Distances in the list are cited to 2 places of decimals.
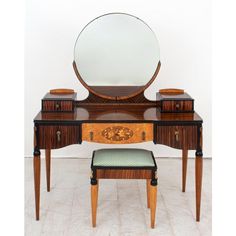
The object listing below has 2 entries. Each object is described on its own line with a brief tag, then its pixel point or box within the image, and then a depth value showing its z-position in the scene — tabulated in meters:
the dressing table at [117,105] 2.52
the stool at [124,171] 2.50
